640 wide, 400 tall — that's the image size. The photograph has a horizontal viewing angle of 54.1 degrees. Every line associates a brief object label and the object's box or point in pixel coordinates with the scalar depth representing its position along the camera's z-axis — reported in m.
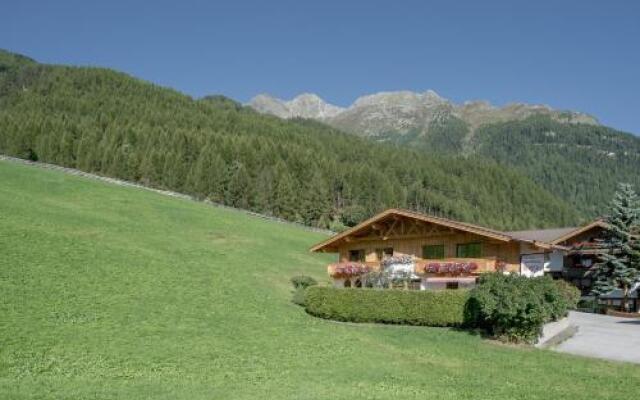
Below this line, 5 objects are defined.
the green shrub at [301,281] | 43.46
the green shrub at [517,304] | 27.98
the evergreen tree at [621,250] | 46.09
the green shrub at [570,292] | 34.16
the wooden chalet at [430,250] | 40.47
